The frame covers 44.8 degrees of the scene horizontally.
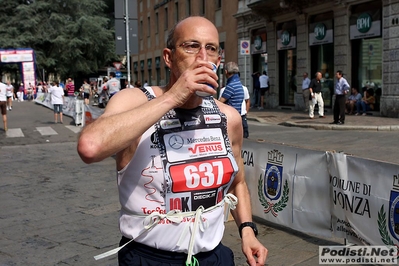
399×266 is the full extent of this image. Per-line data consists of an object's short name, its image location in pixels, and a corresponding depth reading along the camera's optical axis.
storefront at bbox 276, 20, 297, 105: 23.67
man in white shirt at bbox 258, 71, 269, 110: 24.84
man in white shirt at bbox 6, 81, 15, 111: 28.36
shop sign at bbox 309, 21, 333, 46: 20.88
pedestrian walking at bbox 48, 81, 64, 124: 18.86
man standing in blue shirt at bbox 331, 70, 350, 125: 15.58
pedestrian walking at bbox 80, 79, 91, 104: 32.70
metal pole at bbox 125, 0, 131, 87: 12.94
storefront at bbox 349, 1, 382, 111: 18.38
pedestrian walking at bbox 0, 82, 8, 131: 15.37
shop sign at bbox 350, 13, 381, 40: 18.25
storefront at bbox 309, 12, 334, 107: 20.98
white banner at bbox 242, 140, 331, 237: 4.85
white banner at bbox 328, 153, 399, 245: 4.02
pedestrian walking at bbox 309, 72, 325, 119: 18.22
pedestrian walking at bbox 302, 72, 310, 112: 20.94
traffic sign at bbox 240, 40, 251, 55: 19.86
